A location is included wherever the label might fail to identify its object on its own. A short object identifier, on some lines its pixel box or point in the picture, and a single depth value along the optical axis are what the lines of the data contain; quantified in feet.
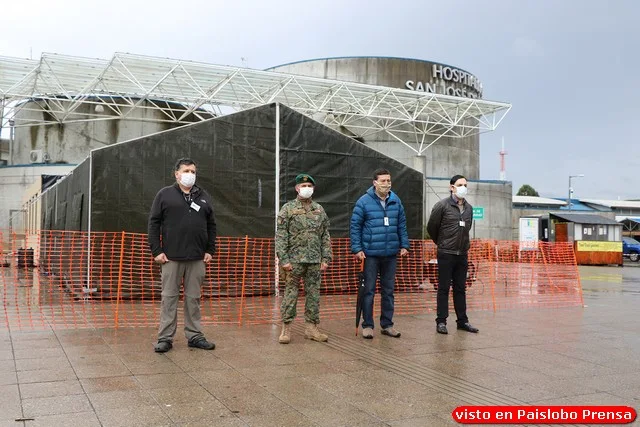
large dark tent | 35.17
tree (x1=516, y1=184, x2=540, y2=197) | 350.91
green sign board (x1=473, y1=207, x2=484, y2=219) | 78.88
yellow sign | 94.38
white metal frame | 88.79
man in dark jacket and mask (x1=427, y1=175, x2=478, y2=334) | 24.58
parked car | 116.98
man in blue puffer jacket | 23.39
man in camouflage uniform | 21.98
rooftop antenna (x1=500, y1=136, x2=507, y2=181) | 215.10
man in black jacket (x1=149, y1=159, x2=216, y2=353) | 20.13
